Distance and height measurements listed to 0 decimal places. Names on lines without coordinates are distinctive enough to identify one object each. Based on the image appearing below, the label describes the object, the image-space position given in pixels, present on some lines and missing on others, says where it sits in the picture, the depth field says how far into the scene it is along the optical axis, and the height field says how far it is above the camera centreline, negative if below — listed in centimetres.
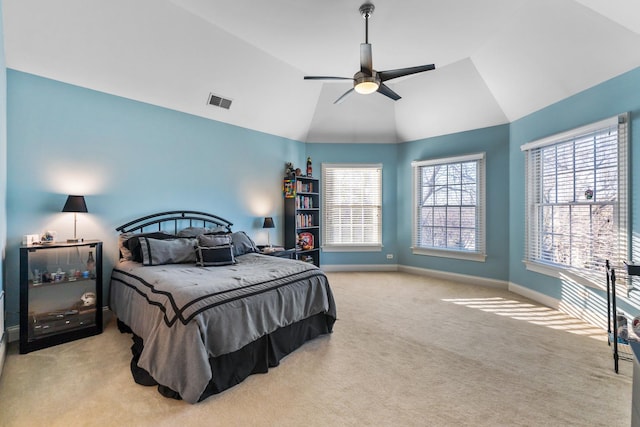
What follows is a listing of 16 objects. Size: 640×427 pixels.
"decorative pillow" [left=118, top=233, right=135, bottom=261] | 345 -39
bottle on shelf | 319 -51
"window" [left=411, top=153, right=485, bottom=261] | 521 +17
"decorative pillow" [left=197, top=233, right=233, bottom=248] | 359 -30
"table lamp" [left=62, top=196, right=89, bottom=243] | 300 +11
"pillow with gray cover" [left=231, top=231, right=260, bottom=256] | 402 -39
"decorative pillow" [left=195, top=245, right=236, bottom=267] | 339 -47
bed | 204 -77
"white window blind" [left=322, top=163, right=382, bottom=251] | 617 +19
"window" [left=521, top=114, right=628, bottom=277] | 317 +22
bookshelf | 552 +2
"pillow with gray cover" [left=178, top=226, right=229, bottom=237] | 394 -21
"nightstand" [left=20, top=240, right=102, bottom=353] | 272 -80
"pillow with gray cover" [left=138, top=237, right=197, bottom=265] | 329 -40
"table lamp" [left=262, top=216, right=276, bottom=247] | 511 -12
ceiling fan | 294 +146
